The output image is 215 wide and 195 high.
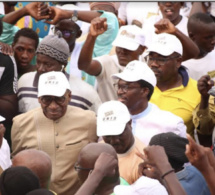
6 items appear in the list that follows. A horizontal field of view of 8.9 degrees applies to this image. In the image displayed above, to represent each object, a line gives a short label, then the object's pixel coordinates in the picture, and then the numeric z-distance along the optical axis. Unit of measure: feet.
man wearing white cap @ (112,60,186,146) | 39.01
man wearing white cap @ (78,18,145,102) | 46.47
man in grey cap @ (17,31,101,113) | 42.98
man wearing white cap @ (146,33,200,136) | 43.25
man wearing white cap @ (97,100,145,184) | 35.37
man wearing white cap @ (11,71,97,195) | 38.66
